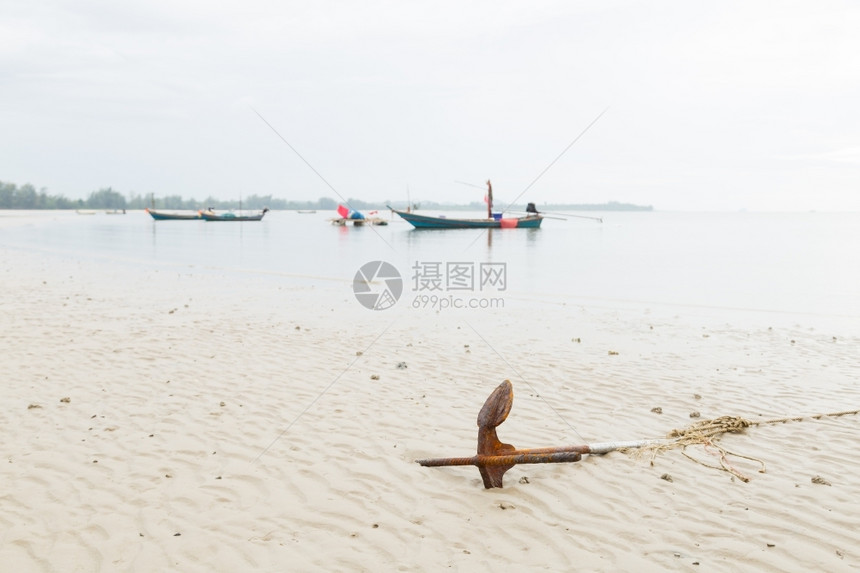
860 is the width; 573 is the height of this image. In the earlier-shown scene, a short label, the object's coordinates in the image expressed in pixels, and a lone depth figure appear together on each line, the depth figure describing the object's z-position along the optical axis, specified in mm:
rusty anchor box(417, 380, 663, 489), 4070
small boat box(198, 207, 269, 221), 97206
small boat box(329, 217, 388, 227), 90350
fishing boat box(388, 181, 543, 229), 69125
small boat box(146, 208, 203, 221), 95656
